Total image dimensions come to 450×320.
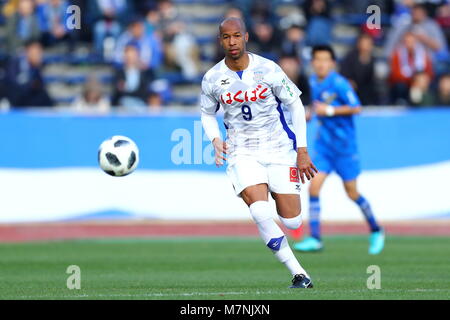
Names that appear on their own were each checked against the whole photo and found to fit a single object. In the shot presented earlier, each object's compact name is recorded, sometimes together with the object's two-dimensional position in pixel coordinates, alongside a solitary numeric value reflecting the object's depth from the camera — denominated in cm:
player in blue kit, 1517
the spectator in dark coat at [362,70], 2092
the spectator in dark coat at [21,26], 2209
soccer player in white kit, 992
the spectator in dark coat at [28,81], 2036
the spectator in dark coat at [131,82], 2091
